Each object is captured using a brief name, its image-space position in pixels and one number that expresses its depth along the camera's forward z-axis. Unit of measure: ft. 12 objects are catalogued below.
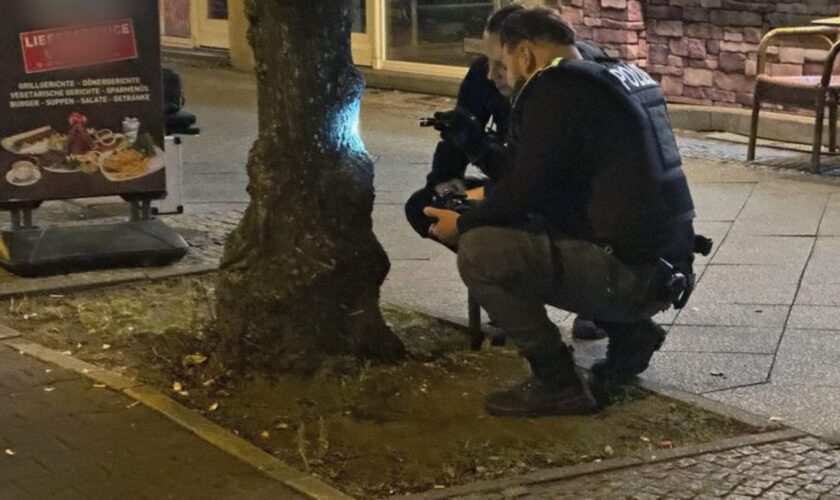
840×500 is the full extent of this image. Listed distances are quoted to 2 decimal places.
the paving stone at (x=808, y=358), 18.10
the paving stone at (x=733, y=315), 20.63
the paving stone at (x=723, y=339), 19.40
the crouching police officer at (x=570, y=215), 15.87
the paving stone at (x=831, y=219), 26.02
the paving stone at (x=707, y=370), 17.98
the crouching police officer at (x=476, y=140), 17.75
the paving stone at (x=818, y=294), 21.61
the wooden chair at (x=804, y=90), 30.37
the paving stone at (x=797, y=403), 16.39
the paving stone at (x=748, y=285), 21.86
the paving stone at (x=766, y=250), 24.13
